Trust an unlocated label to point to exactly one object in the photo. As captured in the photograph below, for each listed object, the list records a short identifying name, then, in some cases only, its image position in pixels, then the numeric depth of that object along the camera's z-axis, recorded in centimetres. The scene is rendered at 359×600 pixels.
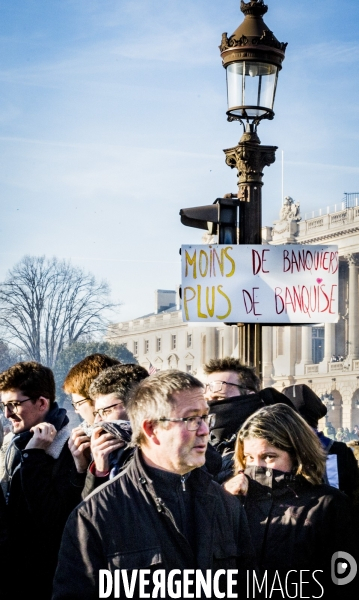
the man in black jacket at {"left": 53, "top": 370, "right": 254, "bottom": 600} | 307
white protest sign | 603
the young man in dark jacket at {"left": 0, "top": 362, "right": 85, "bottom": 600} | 419
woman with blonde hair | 389
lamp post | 620
